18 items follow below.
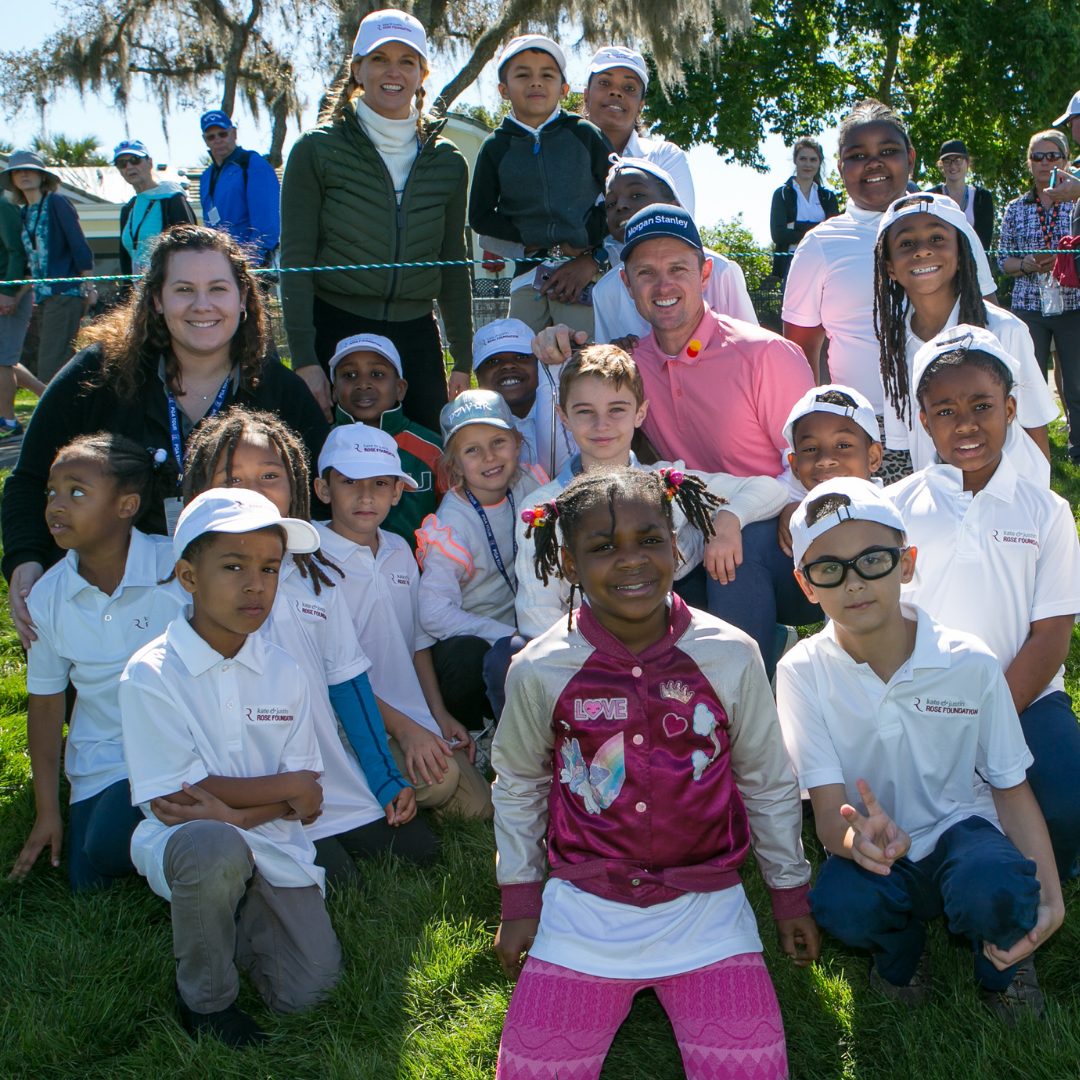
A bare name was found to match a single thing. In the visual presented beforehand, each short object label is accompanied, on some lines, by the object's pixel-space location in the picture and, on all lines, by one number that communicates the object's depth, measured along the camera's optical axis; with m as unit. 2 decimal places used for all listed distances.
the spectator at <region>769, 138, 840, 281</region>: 11.32
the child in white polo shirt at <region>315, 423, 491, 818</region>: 4.08
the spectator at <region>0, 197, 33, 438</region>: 10.27
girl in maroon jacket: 2.68
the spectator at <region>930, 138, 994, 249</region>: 10.45
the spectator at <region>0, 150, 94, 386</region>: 10.15
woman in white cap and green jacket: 5.00
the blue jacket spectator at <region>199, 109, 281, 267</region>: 7.79
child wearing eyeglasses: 2.79
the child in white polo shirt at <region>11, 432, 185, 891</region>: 3.67
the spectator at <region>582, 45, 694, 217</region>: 5.52
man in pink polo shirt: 4.18
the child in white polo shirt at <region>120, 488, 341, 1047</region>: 3.00
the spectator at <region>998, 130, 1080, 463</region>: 8.20
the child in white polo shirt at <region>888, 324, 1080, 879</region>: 3.29
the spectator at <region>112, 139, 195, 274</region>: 8.16
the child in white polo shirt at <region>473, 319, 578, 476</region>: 4.70
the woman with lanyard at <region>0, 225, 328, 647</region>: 4.08
